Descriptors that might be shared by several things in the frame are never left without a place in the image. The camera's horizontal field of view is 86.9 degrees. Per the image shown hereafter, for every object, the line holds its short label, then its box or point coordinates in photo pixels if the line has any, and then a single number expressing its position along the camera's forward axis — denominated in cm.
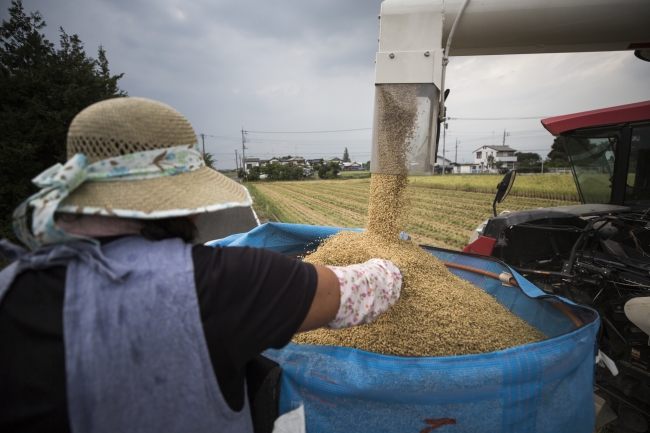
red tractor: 214
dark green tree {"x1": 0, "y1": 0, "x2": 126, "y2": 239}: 637
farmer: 72
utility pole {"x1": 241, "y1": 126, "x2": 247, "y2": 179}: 6416
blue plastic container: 120
